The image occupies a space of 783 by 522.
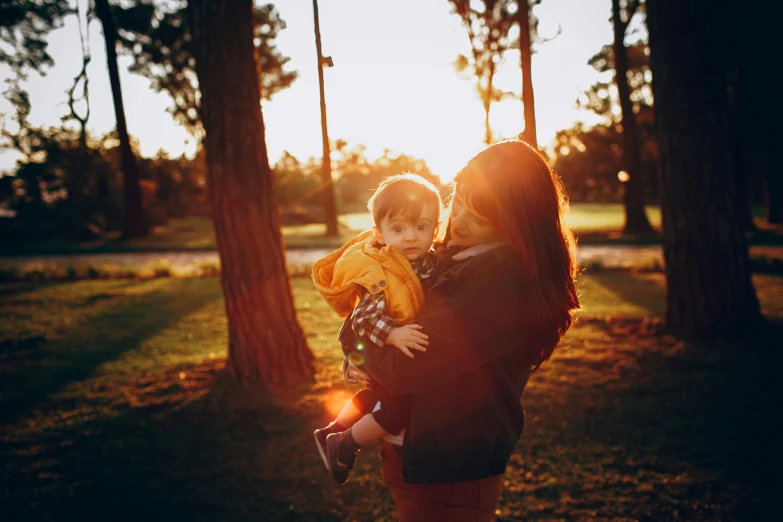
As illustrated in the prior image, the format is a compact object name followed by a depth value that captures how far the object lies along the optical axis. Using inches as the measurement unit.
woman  63.8
